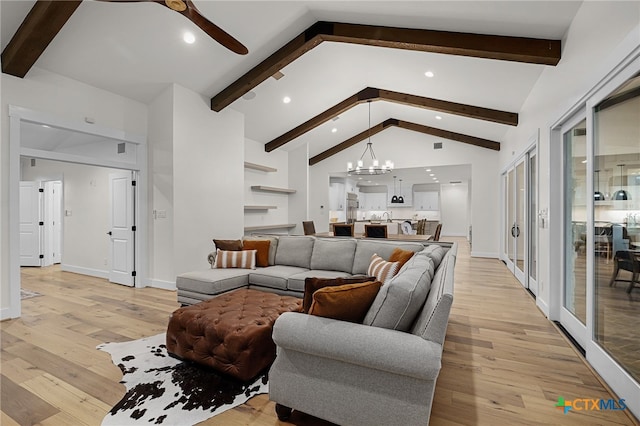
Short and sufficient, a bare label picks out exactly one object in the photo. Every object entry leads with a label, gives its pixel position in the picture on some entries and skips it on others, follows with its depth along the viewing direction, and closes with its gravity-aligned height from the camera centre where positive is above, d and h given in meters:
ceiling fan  2.16 +1.55
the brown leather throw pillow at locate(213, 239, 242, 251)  4.25 -0.48
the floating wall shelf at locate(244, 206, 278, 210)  6.85 +0.10
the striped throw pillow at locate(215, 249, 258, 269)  4.07 -0.64
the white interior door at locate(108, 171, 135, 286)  5.20 -0.31
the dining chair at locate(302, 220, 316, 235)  7.46 -0.41
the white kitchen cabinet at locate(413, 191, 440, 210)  13.75 +0.50
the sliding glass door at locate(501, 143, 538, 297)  4.48 -0.15
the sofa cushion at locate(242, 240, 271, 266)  4.21 -0.51
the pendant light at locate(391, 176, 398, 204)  13.12 +0.53
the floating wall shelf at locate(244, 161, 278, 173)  6.94 +1.08
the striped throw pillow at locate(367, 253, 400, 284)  2.83 -0.57
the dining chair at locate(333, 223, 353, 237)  5.73 -0.36
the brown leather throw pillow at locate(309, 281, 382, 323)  1.71 -0.52
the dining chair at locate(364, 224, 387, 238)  5.15 -0.34
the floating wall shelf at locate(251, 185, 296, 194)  7.30 +0.58
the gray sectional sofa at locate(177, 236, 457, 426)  1.46 -0.74
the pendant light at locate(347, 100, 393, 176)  7.03 +1.03
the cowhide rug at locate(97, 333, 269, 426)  1.85 -1.25
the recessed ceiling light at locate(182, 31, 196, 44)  3.84 +2.25
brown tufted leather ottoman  2.13 -0.92
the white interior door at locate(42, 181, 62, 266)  7.08 -0.24
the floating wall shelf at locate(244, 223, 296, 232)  6.97 -0.38
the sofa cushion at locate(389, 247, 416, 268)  2.98 -0.46
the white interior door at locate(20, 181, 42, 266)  6.89 -0.25
